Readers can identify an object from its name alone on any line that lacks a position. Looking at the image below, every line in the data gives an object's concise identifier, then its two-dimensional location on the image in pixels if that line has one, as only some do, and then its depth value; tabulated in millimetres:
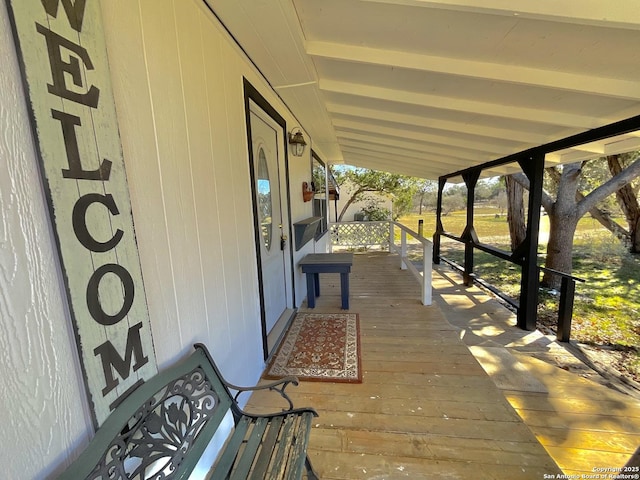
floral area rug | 2252
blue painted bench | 3441
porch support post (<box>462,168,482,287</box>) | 5114
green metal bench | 774
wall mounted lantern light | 3248
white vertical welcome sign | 654
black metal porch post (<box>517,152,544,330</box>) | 3191
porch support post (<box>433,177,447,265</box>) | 6789
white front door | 2350
